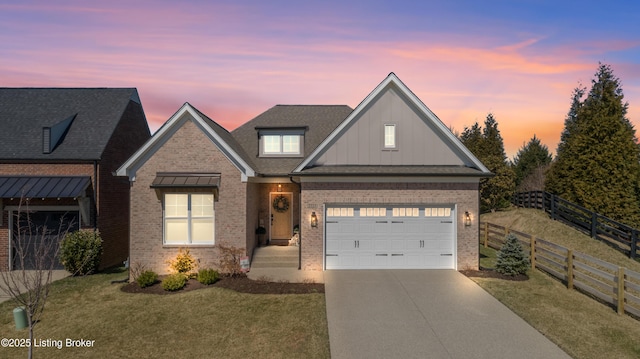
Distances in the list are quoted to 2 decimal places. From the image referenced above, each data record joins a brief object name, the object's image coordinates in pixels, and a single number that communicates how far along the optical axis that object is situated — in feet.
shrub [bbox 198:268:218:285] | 40.29
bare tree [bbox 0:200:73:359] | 49.24
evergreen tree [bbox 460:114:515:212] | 92.32
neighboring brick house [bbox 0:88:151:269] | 49.62
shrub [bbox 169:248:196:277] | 42.57
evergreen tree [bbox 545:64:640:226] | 71.61
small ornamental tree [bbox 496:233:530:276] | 43.45
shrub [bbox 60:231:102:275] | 47.39
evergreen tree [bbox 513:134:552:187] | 160.34
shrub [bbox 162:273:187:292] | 38.47
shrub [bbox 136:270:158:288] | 39.91
